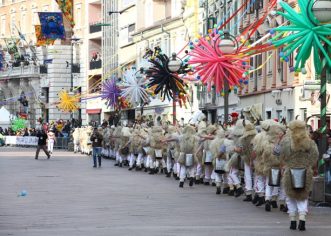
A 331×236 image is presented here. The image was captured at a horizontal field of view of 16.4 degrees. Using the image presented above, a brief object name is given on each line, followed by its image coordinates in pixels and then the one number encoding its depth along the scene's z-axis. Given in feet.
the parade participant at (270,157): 70.69
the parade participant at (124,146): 142.92
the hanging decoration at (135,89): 177.99
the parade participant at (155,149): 123.65
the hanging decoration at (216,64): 110.32
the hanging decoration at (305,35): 73.97
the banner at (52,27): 245.65
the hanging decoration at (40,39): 248.52
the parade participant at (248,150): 78.43
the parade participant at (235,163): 82.23
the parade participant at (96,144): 139.61
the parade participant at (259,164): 72.49
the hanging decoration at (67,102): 263.04
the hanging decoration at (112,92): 195.52
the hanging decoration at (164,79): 138.31
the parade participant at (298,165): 60.59
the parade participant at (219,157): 87.97
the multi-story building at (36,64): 319.68
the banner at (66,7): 243.81
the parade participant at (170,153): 115.85
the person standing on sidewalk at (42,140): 172.43
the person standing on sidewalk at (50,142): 198.31
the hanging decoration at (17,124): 305.00
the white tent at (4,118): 304.44
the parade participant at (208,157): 95.76
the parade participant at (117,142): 144.87
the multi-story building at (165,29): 219.82
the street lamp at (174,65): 132.98
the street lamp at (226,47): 103.45
